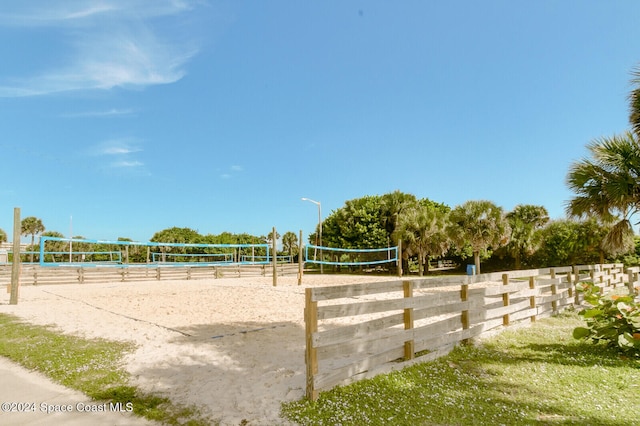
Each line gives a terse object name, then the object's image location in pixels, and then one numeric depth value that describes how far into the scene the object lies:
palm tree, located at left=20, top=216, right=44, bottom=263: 52.06
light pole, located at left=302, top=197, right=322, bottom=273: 28.81
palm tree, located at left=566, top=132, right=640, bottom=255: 7.97
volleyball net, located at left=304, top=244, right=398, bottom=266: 27.70
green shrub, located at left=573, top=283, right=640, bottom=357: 4.90
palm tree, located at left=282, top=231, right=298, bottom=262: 50.52
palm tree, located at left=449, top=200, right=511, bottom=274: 20.02
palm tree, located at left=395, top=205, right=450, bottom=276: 23.59
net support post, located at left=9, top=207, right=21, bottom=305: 9.46
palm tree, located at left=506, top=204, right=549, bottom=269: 24.47
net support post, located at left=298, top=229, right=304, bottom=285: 16.33
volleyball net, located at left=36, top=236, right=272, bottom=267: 48.53
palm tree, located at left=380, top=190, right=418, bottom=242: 28.42
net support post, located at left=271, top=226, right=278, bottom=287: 15.08
